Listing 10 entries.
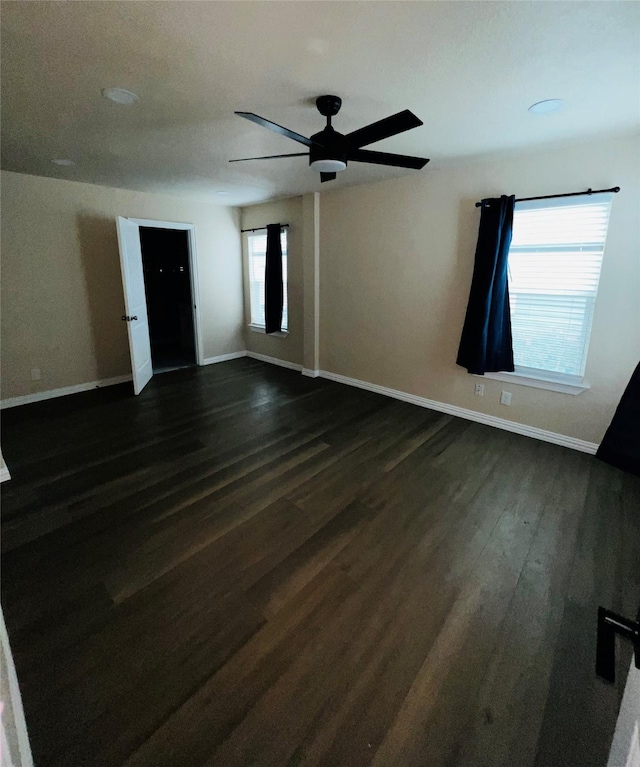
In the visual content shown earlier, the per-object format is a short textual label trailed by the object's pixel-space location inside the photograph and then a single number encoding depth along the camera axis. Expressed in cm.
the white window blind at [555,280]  280
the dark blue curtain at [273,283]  508
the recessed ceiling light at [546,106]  209
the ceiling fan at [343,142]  182
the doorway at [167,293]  653
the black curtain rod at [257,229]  541
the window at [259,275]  531
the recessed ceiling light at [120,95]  199
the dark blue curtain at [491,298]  309
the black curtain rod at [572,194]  262
